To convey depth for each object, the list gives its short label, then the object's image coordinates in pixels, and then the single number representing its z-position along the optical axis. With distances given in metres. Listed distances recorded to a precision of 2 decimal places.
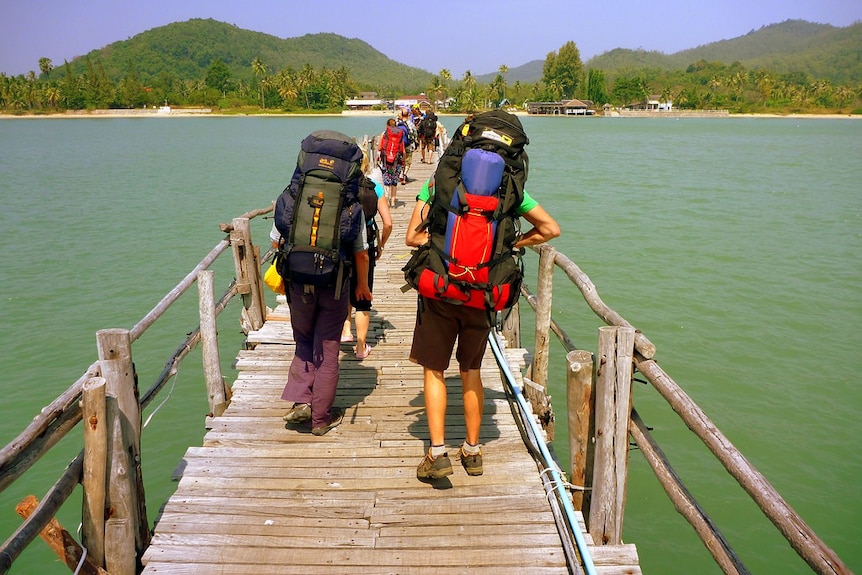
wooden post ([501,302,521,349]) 7.26
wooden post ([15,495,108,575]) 3.42
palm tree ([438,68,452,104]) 144.38
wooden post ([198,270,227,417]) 5.29
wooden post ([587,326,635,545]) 3.69
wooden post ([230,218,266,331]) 6.58
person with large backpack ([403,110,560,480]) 3.38
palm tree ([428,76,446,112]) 145.12
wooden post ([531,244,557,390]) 5.42
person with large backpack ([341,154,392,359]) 4.17
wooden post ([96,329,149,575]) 3.56
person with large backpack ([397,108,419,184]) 15.89
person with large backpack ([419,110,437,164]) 17.27
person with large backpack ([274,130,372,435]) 3.94
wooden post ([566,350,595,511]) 3.91
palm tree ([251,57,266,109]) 152.25
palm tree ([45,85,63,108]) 124.07
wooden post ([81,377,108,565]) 3.29
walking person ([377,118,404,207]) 12.66
